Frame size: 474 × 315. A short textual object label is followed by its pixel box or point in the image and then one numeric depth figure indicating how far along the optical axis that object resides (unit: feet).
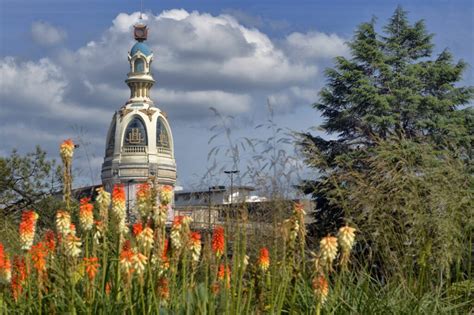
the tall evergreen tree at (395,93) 81.20
